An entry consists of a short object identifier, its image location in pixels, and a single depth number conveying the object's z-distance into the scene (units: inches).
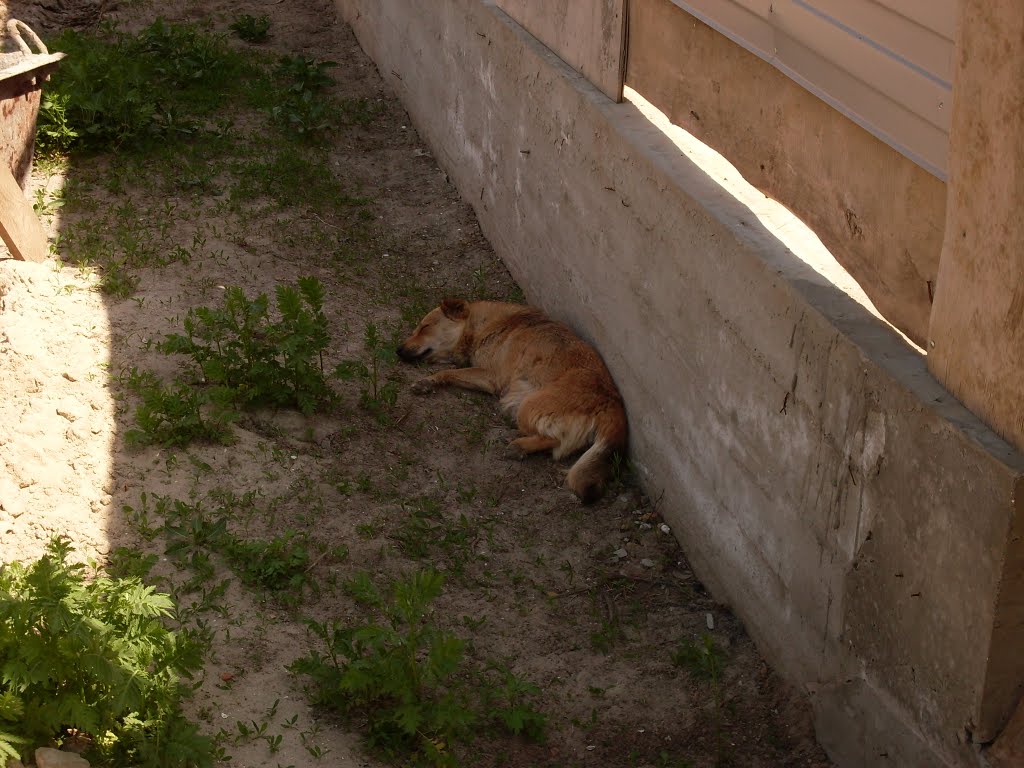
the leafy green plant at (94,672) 149.6
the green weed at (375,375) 265.5
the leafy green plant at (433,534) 223.0
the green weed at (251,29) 476.4
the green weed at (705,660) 193.2
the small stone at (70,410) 236.2
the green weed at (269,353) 249.0
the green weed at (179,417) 234.8
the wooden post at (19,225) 286.0
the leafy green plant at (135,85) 369.7
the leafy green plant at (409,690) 167.6
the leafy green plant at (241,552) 205.6
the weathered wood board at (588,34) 254.5
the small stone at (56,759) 148.8
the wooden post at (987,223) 127.6
